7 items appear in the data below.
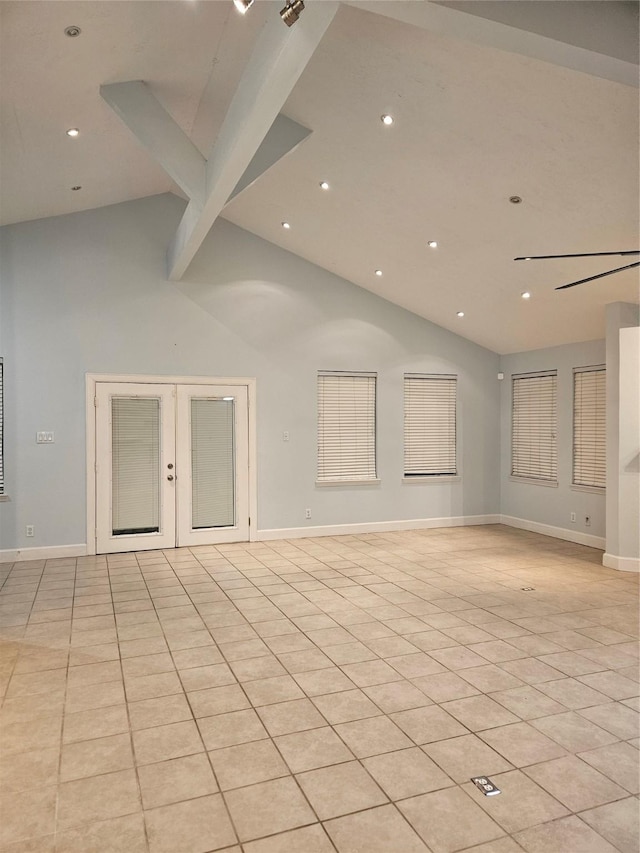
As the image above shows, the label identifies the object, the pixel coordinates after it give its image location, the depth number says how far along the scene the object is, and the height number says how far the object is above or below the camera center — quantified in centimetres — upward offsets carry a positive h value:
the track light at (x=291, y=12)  226 +160
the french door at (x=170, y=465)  676 -36
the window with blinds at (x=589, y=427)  698 +8
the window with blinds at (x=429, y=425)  823 +12
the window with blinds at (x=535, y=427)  777 +10
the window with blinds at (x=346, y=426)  777 +10
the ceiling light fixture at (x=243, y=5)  205 +147
